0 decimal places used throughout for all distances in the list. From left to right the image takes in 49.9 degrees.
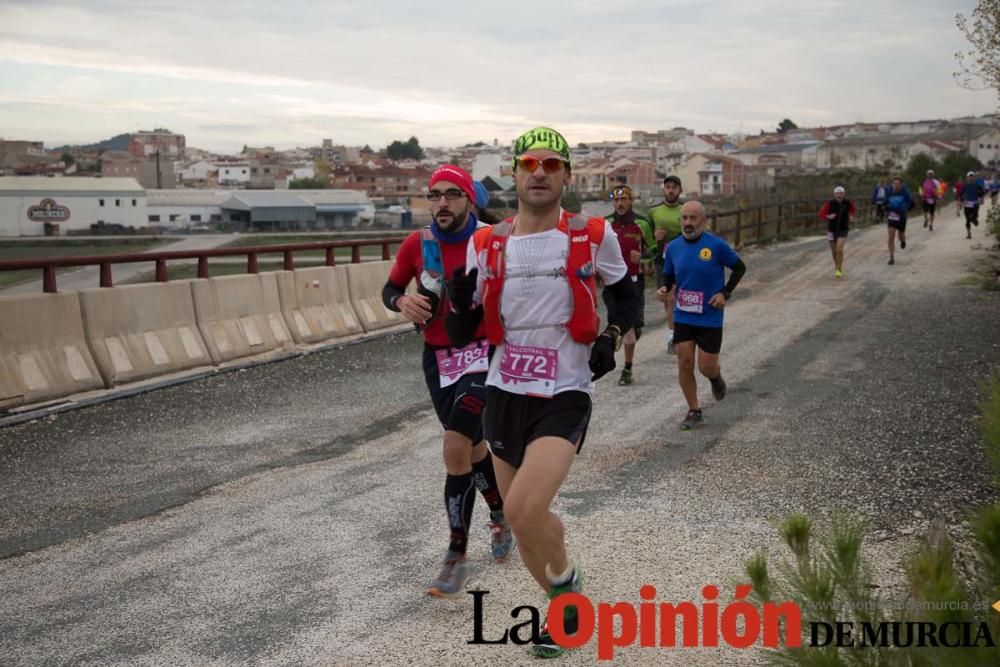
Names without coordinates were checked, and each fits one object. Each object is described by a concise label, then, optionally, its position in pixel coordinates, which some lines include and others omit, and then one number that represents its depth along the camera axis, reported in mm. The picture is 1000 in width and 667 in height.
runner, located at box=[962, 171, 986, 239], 31422
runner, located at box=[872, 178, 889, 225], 27800
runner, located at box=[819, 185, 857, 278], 21891
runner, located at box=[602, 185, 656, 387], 11422
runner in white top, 4660
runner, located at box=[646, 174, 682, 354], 13141
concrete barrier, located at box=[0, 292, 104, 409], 10477
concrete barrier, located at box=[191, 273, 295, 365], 13126
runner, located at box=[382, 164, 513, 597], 5703
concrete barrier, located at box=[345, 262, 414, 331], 16375
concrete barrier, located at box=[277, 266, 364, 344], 14820
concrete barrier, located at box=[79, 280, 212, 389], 11539
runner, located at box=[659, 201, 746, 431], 9508
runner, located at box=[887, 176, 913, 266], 24703
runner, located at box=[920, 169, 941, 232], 34531
